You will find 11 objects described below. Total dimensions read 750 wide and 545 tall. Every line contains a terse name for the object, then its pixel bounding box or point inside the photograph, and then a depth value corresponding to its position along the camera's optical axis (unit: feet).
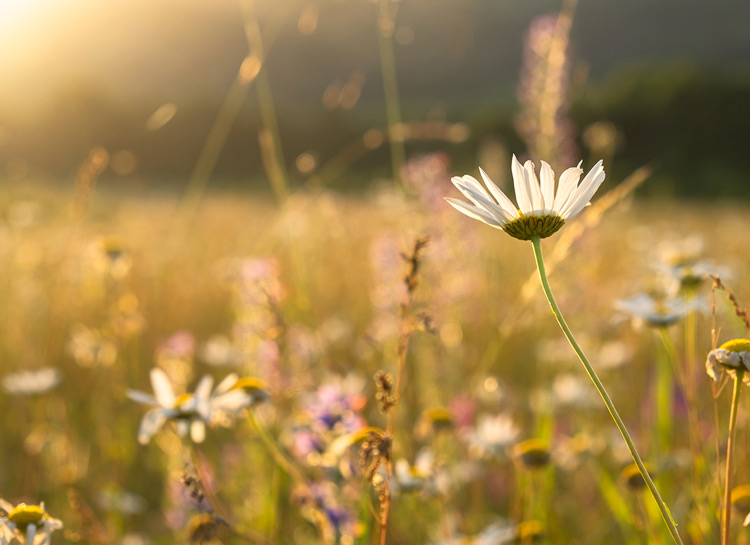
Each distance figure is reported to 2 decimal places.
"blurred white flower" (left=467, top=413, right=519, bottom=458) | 4.88
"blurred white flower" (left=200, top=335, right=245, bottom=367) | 7.42
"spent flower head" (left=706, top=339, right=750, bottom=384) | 2.27
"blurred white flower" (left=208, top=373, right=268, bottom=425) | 3.21
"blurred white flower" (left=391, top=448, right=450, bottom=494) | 3.56
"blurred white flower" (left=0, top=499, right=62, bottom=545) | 2.30
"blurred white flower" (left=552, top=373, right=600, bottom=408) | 6.26
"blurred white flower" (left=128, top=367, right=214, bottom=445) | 3.01
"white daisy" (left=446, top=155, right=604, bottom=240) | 2.11
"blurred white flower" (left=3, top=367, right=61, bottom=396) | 5.93
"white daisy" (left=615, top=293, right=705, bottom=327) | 3.45
